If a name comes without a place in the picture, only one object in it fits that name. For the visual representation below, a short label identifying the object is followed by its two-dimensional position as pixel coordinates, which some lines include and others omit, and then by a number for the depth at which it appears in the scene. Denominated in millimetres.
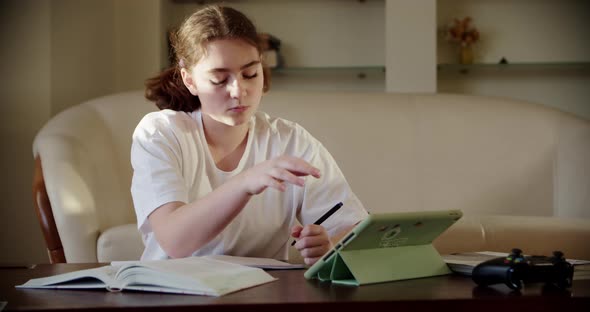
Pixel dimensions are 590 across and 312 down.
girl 1505
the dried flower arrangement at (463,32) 3754
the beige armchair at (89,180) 2318
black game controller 1005
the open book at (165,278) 970
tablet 1058
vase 3785
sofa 2943
